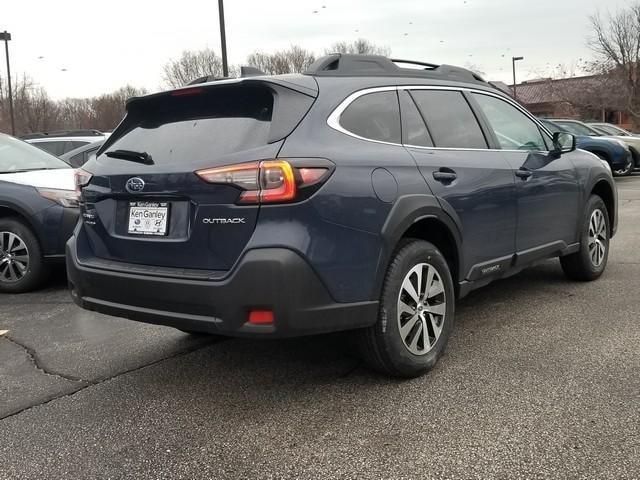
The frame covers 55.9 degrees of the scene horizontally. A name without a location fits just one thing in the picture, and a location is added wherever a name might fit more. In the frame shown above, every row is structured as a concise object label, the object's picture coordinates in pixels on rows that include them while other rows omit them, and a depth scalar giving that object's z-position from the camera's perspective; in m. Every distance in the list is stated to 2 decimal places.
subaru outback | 2.78
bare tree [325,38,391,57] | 43.47
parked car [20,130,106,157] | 11.51
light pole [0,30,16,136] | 27.10
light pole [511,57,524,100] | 42.97
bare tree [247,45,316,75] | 46.38
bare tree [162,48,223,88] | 48.56
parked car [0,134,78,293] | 5.71
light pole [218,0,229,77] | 15.62
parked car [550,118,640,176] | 15.51
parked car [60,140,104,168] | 8.58
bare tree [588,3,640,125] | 32.56
